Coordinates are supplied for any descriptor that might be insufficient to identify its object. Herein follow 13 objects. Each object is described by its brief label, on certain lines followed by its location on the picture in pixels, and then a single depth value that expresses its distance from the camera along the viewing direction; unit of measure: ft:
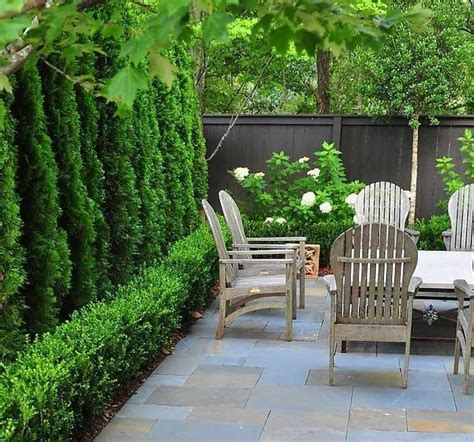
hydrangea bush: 27.09
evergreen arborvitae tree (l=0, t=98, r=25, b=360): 11.61
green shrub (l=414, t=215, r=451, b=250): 25.52
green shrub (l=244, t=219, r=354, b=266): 26.08
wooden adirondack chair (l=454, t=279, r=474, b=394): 12.93
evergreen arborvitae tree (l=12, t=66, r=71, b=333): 12.99
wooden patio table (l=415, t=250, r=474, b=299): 15.35
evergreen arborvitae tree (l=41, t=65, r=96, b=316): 14.25
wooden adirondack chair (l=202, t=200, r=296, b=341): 17.04
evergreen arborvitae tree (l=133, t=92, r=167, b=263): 19.44
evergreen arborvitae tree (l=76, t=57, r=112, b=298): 15.84
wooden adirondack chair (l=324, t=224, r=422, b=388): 13.58
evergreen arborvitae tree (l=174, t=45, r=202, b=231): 23.95
